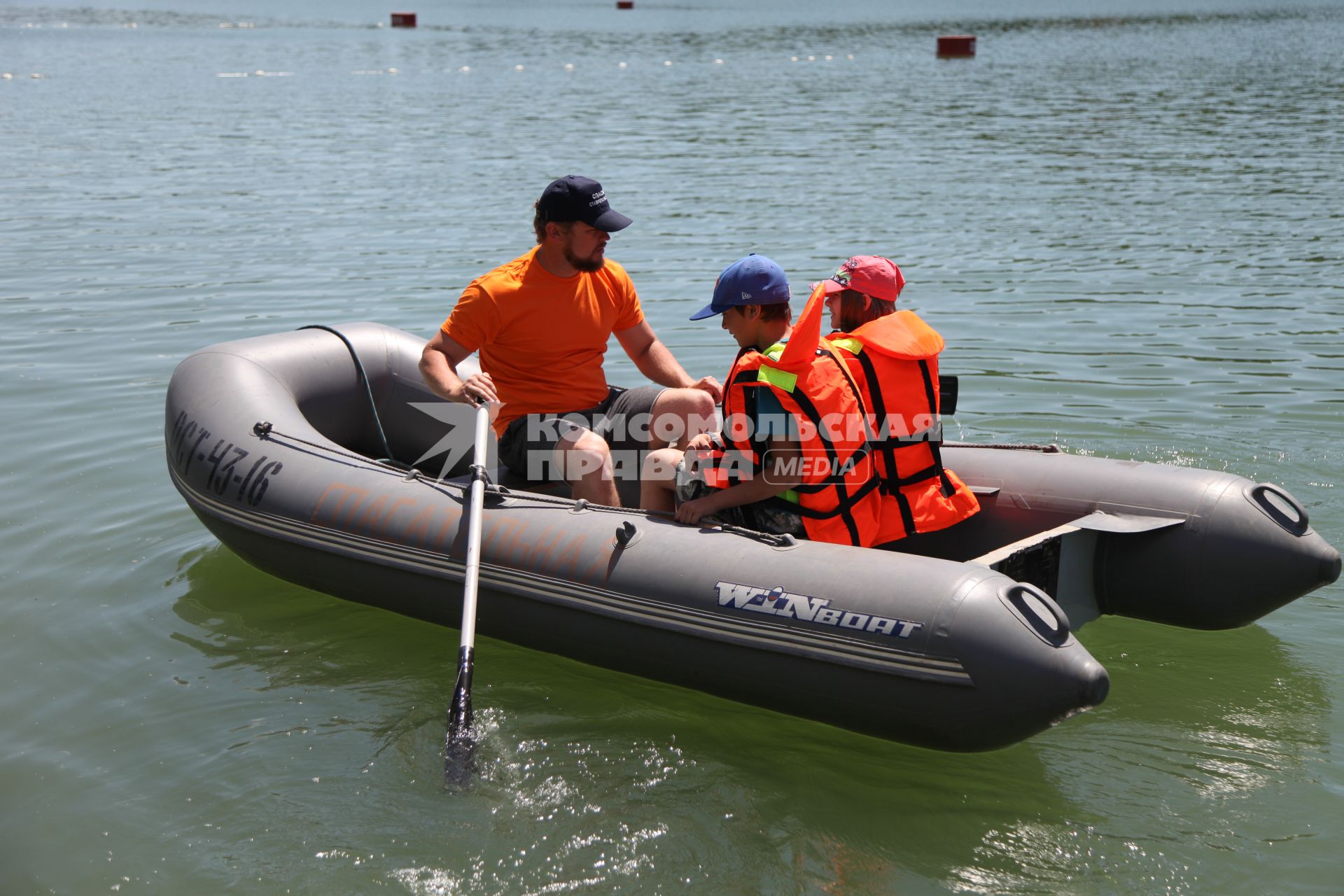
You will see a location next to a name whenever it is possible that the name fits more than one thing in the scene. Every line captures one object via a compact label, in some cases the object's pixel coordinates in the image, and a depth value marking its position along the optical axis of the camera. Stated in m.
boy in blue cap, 3.77
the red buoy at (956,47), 28.34
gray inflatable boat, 3.50
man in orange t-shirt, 4.64
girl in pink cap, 3.91
